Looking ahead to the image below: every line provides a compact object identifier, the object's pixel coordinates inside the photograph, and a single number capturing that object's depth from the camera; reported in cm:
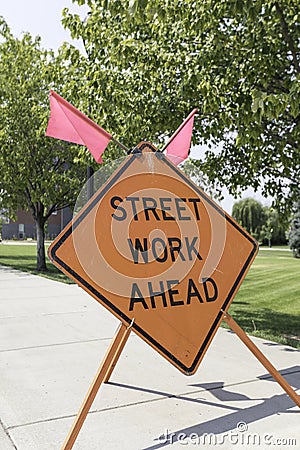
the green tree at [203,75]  576
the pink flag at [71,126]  380
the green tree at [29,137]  1611
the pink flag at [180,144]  444
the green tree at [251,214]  4631
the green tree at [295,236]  3203
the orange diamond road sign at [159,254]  364
